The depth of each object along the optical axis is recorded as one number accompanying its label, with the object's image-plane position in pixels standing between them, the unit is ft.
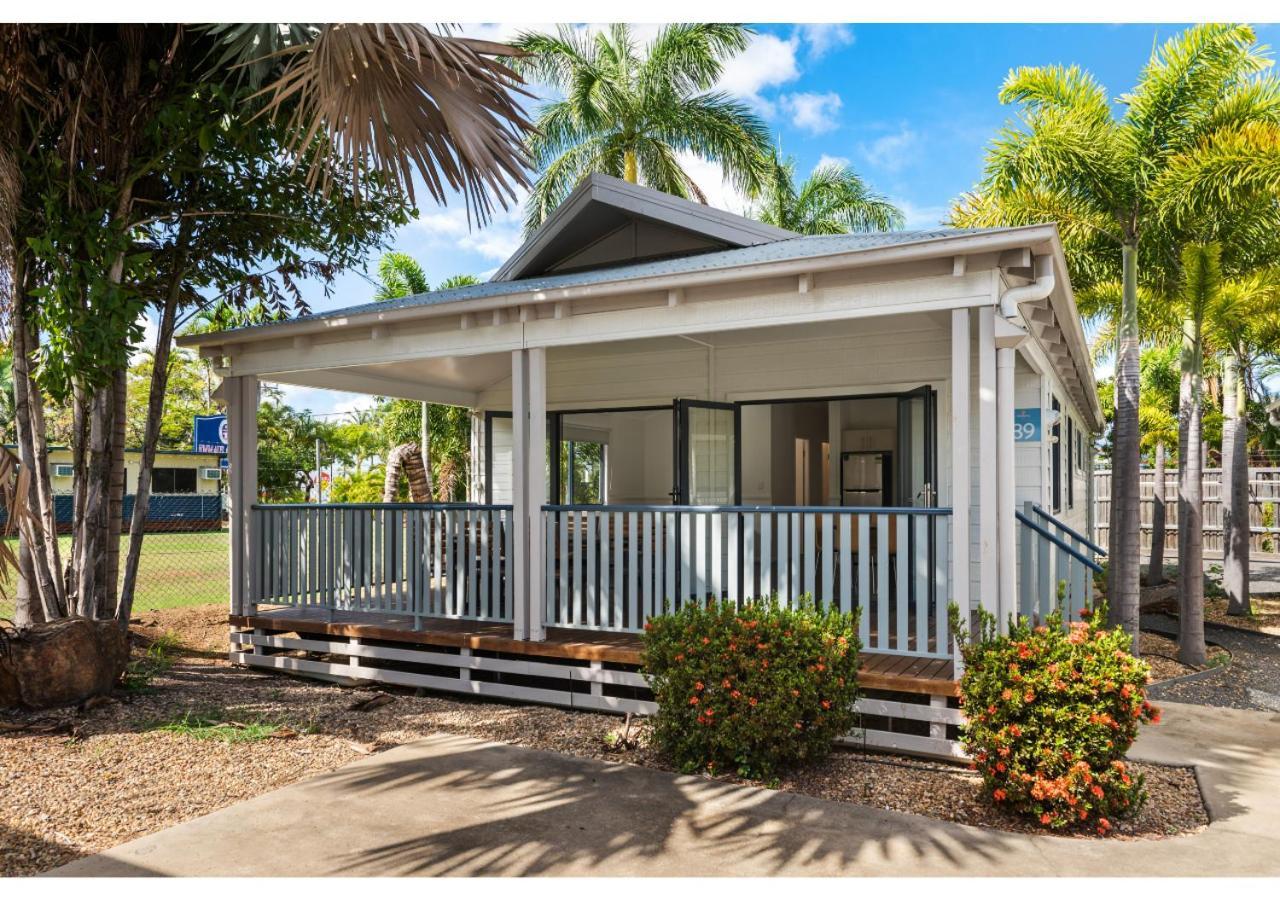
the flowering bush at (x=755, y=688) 15.02
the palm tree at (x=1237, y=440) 35.60
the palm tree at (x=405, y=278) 61.41
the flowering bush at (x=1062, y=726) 13.03
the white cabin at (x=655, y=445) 16.65
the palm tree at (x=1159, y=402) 58.08
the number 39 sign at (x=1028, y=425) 24.08
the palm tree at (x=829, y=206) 79.87
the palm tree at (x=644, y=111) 60.08
